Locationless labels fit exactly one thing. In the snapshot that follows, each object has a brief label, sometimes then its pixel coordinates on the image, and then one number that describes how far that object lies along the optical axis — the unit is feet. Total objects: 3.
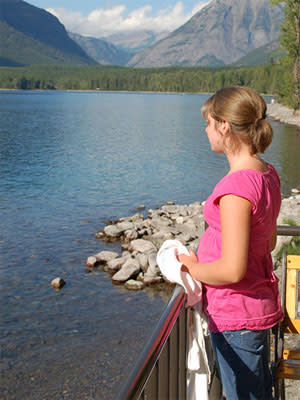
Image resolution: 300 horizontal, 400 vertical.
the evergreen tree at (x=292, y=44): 151.74
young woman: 7.07
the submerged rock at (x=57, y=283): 34.88
